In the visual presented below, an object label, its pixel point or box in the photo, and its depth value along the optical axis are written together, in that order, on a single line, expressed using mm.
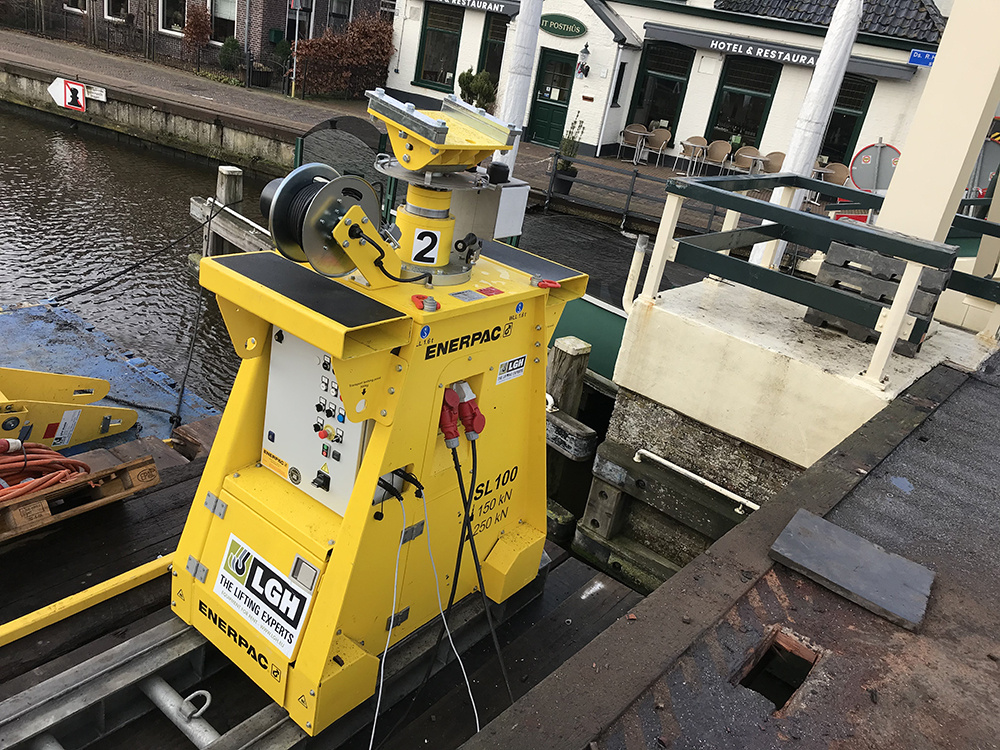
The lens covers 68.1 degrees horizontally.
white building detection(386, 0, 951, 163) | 17172
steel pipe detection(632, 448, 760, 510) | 4930
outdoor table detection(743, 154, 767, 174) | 17353
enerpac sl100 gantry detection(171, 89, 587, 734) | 2943
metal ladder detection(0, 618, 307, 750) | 3100
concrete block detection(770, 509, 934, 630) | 2756
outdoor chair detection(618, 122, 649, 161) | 19312
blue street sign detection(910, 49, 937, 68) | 16219
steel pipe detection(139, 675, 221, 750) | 3209
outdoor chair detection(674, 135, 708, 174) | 18219
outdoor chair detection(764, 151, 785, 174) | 17769
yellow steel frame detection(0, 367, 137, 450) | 5430
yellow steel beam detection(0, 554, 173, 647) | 3617
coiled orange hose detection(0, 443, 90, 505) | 4305
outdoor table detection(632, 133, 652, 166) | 18984
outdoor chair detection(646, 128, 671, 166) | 19312
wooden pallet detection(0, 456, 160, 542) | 4152
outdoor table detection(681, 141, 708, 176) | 18078
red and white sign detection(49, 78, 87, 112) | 13766
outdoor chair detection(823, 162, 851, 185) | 17109
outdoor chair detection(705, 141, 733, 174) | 17797
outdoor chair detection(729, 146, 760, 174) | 17719
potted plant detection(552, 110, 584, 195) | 14836
